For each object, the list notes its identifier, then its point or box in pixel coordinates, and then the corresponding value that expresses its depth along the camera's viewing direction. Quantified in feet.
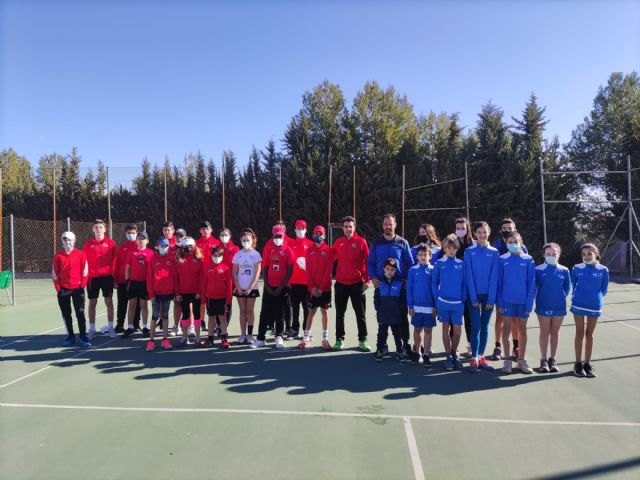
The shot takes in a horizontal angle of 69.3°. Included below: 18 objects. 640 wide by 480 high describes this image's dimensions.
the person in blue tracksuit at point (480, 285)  18.38
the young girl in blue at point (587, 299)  17.66
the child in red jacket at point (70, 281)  22.71
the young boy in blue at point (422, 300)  18.99
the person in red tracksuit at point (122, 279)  25.75
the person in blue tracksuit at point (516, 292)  18.08
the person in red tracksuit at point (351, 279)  21.70
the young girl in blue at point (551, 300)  17.99
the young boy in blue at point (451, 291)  18.40
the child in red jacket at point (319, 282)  22.47
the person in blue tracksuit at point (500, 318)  19.64
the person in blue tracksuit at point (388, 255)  20.33
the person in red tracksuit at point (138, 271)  24.61
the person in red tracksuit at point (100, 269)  24.93
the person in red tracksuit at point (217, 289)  22.24
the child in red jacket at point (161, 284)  22.33
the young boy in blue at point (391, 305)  19.80
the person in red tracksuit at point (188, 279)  22.56
